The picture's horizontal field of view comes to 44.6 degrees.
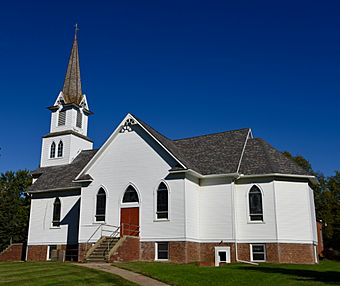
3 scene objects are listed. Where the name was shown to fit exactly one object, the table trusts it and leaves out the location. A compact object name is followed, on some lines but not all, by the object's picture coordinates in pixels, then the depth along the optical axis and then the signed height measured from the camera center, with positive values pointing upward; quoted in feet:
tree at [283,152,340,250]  183.32 +21.10
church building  90.12 +10.14
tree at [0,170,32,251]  191.11 +14.38
